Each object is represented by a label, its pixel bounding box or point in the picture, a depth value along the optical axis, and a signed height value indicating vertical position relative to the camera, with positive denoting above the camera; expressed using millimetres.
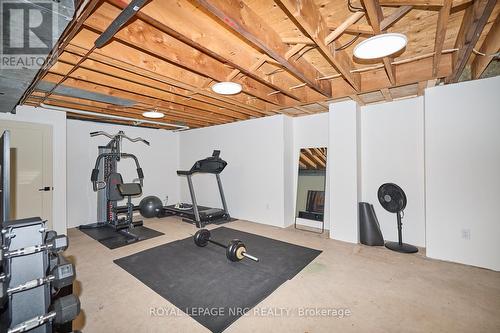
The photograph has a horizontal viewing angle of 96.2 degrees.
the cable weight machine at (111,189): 4574 -443
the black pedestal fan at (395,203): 3652 -614
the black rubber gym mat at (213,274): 2170 -1350
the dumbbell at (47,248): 1154 -442
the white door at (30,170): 3795 -34
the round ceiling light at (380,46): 1725 +991
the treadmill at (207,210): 5156 -1081
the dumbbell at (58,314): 1117 -780
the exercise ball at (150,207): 5281 -943
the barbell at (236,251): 3055 -1162
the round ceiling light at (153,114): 4309 +1038
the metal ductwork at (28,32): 1279 +930
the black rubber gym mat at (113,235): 3956 -1332
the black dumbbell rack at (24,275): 1152 -577
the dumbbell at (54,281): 1132 -609
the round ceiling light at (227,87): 2830 +1040
